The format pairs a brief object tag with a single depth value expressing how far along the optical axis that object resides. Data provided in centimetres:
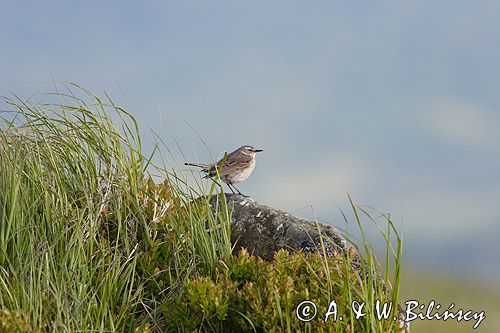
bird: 1794
